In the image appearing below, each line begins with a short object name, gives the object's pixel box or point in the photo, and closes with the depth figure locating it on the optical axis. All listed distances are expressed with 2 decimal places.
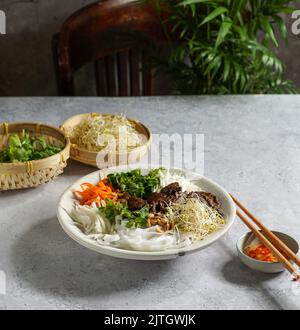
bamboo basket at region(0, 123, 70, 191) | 1.68
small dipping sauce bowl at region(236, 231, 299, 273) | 1.40
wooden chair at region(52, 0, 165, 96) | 2.94
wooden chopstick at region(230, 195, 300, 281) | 1.33
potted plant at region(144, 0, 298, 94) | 2.72
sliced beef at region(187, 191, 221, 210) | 1.55
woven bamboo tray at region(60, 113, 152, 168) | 1.88
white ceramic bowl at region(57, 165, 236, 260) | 1.36
